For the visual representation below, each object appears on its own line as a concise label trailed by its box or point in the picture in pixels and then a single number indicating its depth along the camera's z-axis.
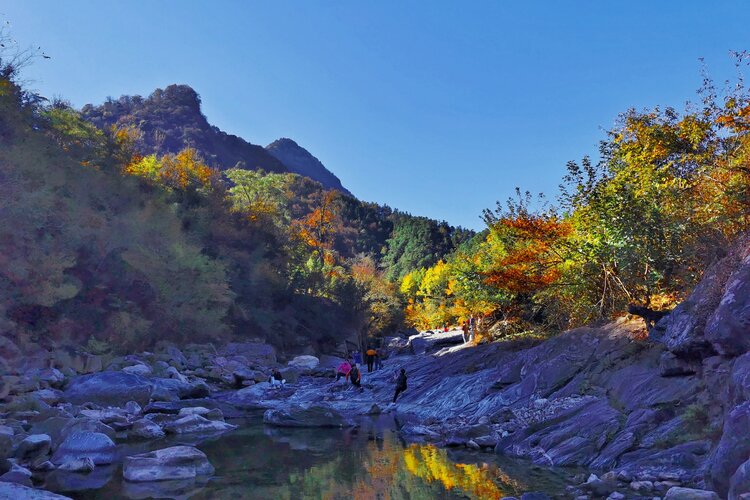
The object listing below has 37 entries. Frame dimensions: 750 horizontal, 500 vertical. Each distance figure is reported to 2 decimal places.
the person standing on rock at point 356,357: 39.41
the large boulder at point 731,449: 7.02
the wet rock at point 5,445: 10.60
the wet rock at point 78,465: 11.34
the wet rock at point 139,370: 25.34
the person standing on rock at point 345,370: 29.70
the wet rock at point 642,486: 8.63
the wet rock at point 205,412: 18.71
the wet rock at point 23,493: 7.64
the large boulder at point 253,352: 38.78
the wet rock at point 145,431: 15.30
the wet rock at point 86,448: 11.94
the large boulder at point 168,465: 10.80
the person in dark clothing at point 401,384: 23.48
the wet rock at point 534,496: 8.25
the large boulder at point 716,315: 9.54
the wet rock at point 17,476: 9.68
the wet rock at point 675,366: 11.61
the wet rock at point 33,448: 11.61
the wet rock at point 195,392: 22.92
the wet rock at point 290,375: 32.42
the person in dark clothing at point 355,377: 27.56
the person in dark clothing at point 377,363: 38.21
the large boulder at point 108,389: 19.11
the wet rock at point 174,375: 26.27
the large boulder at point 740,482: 6.32
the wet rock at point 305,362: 41.42
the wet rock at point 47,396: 17.75
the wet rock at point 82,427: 13.05
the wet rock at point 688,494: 7.06
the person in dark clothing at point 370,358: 35.91
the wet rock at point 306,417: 18.36
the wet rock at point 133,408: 18.76
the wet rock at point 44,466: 11.11
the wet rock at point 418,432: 15.47
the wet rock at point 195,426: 16.56
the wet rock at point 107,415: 16.61
